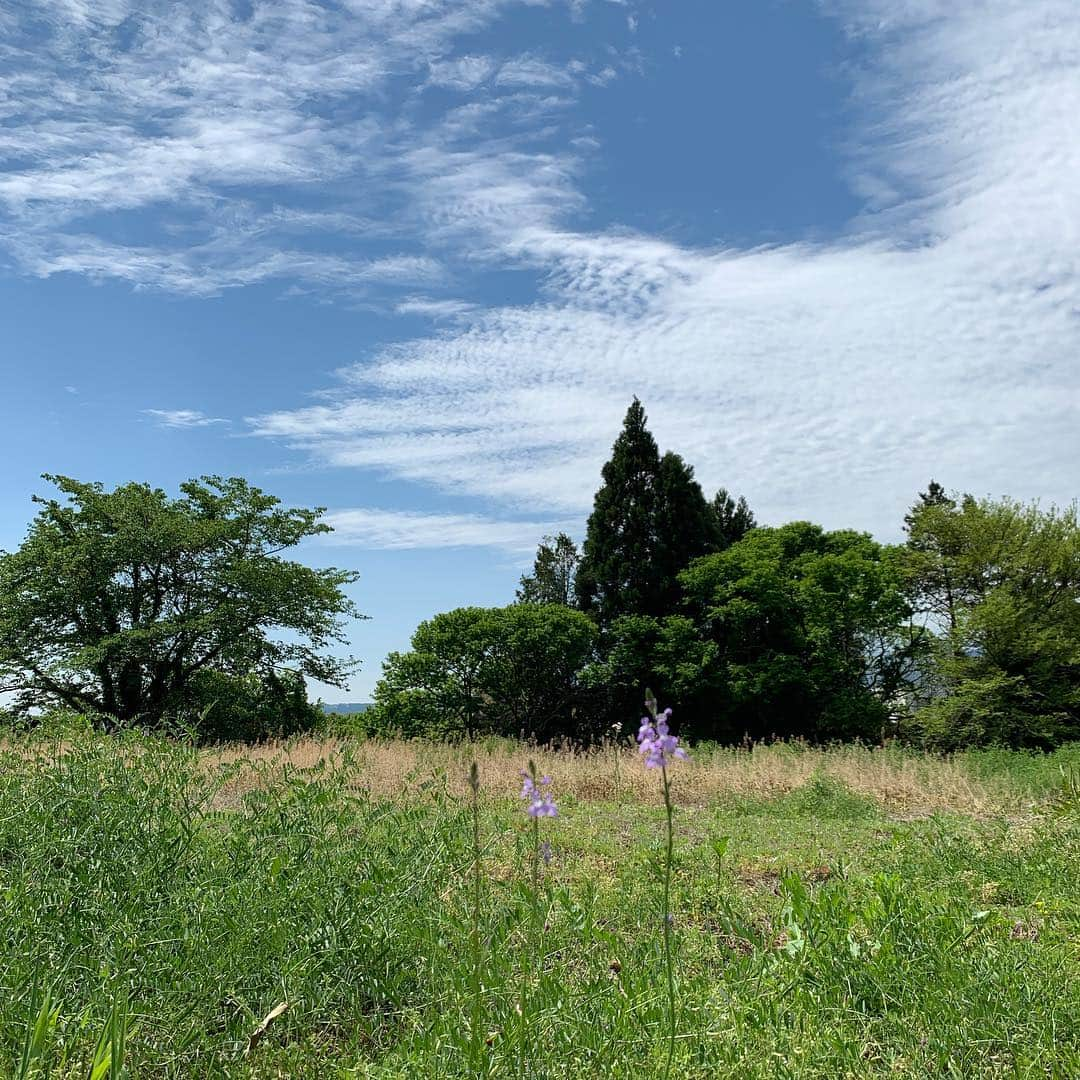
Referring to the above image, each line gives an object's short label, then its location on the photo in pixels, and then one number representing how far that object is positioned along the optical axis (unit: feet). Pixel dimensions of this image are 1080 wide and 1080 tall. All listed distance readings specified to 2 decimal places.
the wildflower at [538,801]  7.46
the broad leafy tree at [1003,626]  53.57
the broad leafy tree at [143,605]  58.18
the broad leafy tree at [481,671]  57.00
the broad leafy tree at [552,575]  75.82
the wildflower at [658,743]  6.59
